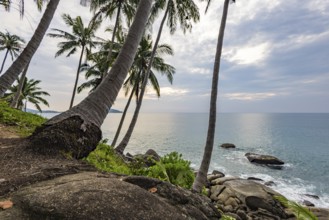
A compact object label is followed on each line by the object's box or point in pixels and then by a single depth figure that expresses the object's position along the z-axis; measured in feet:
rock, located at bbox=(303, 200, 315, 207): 56.57
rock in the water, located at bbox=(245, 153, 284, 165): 103.05
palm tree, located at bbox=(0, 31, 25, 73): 97.04
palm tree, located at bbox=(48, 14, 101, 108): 74.23
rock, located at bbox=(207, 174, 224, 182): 59.45
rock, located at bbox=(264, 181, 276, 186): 73.22
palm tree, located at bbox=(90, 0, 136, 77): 60.54
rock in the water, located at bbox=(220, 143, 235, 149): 148.36
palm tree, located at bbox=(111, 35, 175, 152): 66.33
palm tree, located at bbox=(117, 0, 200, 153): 55.31
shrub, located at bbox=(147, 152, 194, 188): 26.47
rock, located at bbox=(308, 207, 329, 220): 43.25
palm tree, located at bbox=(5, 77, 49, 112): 104.83
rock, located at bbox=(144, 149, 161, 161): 76.45
